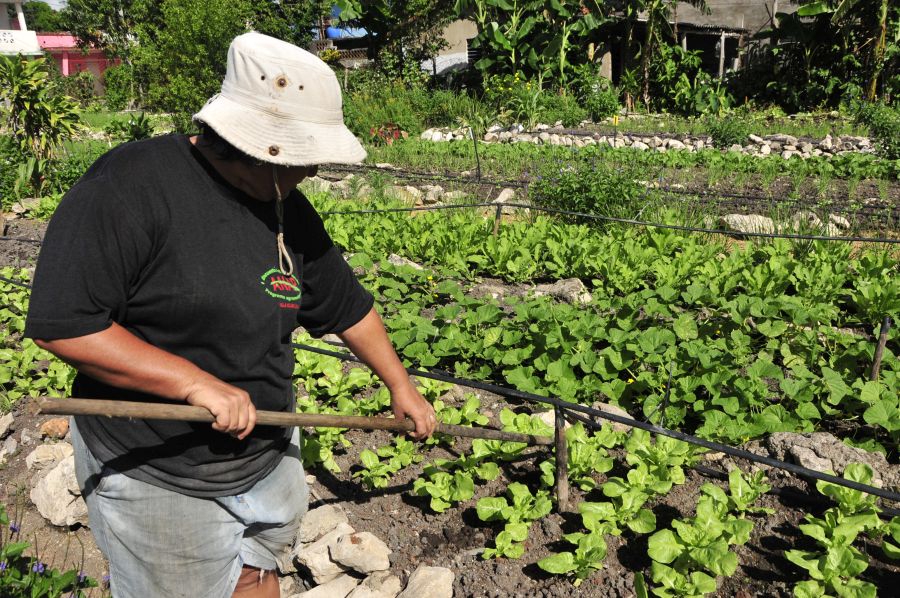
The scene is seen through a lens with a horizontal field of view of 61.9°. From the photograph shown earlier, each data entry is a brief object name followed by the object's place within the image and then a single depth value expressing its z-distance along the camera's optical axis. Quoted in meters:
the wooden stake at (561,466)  2.80
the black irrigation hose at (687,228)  4.77
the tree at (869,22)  15.09
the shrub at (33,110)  10.09
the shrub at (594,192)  6.94
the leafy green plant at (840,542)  2.33
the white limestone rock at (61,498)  3.19
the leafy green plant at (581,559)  2.47
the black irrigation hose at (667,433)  2.29
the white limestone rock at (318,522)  2.90
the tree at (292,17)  23.81
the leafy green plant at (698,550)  2.36
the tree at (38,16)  57.50
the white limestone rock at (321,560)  2.73
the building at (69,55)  39.41
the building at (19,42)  34.84
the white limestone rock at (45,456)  3.63
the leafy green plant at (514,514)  2.68
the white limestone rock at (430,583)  2.50
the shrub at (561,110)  15.39
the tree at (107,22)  30.73
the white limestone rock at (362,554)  2.66
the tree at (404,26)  20.52
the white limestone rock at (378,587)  2.56
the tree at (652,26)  16.70
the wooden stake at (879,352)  3.47
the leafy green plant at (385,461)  3.14
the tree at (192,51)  15.27
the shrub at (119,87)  28.84
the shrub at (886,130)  9.83
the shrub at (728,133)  12.26
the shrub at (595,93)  15.91
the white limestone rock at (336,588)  2.65
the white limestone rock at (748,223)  6.62
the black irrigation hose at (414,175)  8.69
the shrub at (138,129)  11.65
